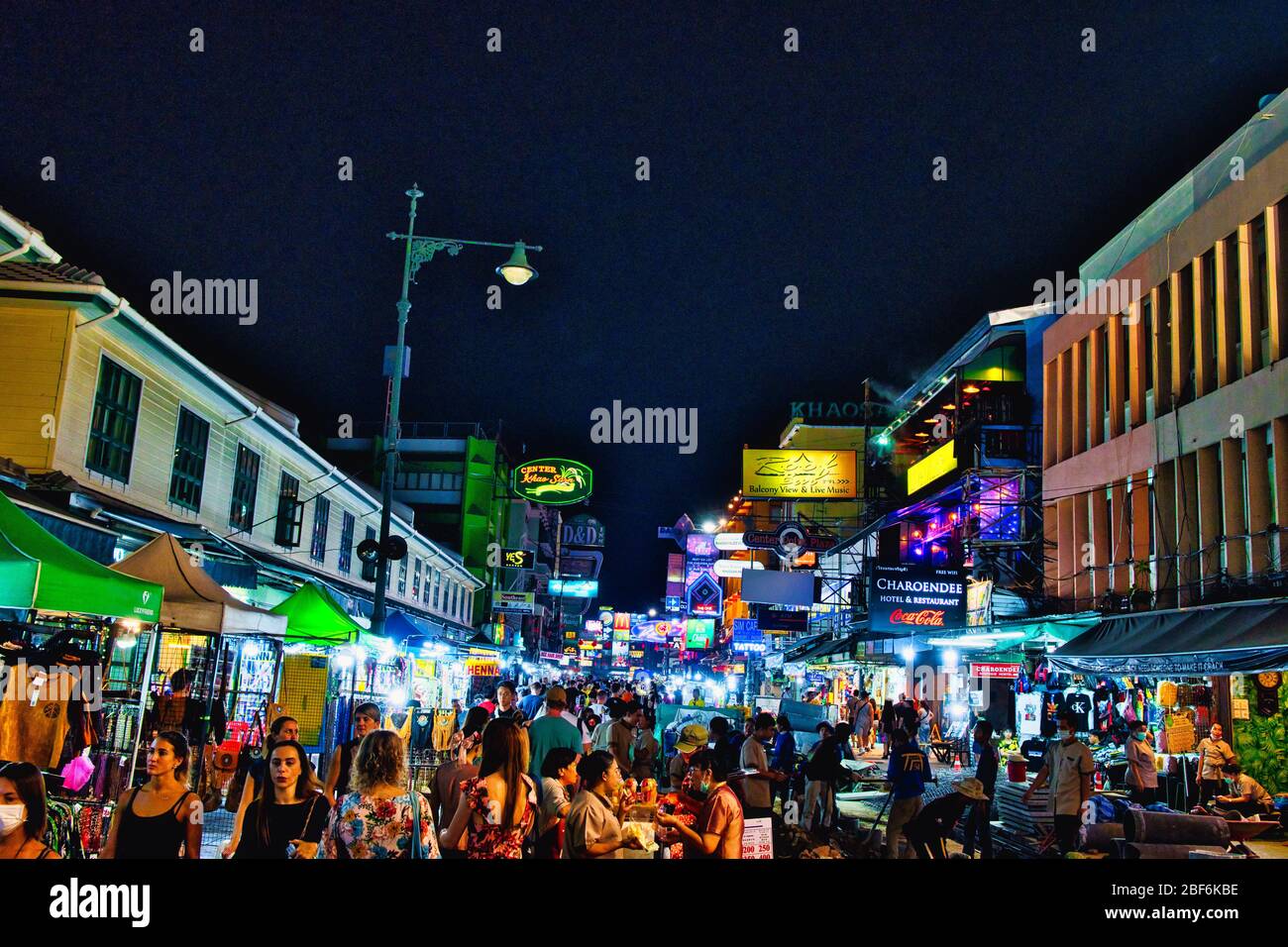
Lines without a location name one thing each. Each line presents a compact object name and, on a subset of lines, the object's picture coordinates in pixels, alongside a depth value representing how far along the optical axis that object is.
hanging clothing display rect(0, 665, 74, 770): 10.21
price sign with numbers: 8.54
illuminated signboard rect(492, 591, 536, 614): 46.28
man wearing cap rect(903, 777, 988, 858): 12.11
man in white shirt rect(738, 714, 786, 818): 11.59
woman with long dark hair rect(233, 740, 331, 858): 6.76
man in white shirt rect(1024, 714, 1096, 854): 12.95
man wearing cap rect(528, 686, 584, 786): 10.78
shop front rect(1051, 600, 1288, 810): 15.18
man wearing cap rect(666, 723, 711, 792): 11.88
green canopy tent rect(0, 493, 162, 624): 8.63
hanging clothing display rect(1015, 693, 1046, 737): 26.80
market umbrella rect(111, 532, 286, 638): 11.82
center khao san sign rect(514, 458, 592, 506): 37.38
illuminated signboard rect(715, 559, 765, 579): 55.09
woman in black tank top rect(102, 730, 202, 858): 6.43
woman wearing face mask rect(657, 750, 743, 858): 7.92
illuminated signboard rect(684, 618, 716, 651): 80.31
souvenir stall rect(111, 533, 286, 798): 11.99
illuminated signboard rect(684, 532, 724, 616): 73.19
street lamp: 19.98
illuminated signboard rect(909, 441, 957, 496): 32.47
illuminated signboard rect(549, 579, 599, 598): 66.04
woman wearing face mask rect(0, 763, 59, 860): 6.03
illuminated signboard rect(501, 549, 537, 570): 53.12
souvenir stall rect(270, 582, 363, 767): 15.97
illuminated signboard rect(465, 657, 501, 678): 38.75
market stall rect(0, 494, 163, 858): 8.62
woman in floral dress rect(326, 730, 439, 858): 6.03
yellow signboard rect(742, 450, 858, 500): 35.94
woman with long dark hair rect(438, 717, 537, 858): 7.17
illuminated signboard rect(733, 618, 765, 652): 47.42
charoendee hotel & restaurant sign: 23.12
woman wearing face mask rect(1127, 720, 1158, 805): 16.16
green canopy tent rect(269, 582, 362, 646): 15.80
